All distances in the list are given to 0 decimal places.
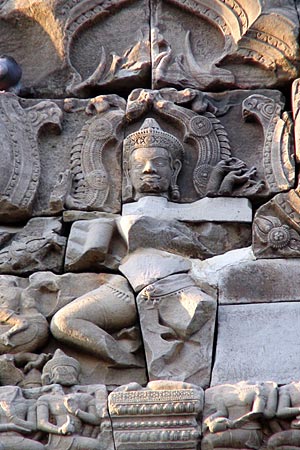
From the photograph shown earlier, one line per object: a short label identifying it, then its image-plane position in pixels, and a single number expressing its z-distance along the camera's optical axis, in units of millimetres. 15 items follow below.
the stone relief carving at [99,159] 15235
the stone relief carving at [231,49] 16130
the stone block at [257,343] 13444
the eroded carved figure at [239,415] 12705
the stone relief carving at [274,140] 15149
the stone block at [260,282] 14145
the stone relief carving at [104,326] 13779
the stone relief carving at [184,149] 15204
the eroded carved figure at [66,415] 12814
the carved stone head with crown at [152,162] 15157
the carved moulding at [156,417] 12744
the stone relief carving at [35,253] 14705
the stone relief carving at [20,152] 15157
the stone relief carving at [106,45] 16301
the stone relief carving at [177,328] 13600
